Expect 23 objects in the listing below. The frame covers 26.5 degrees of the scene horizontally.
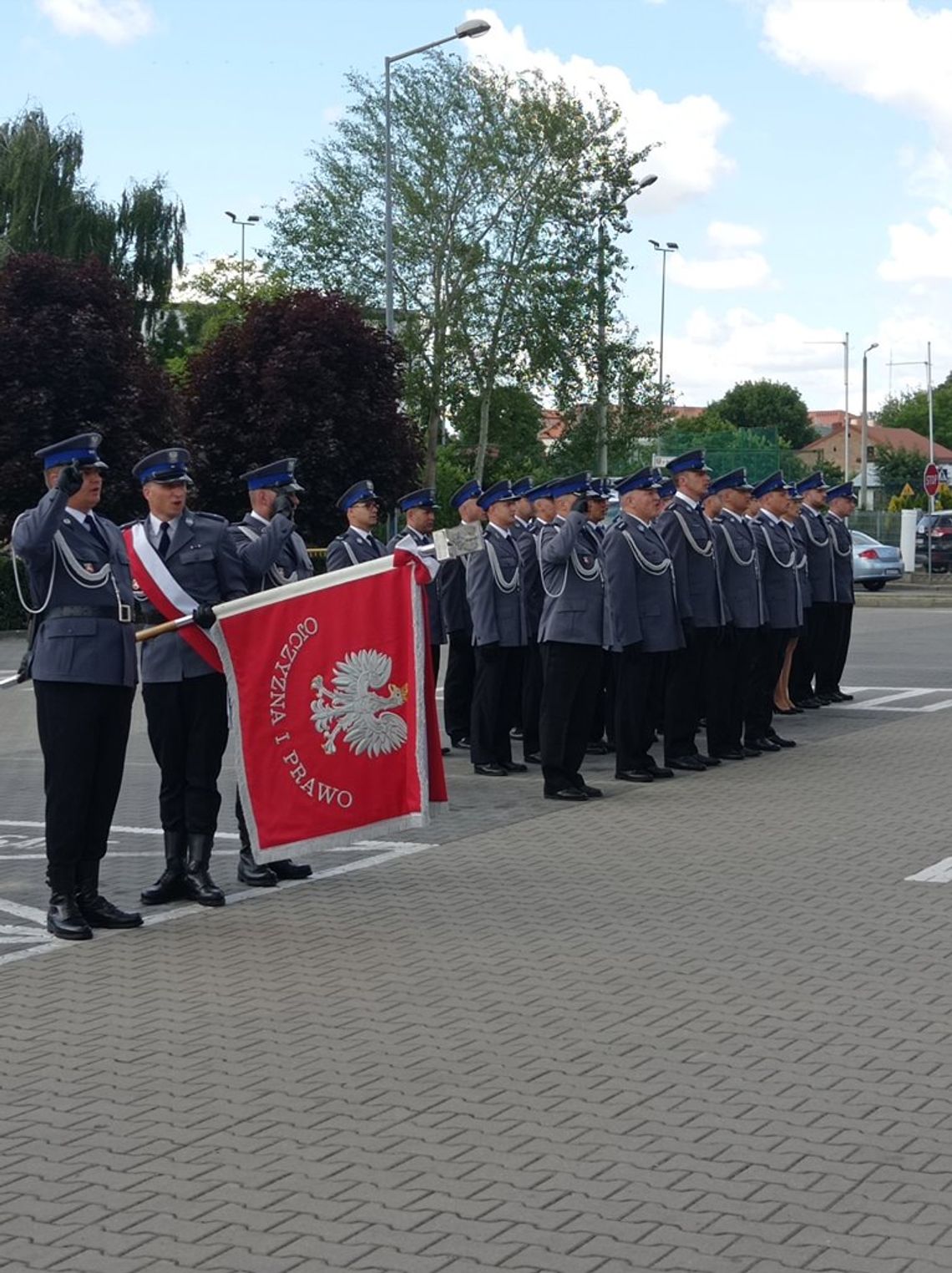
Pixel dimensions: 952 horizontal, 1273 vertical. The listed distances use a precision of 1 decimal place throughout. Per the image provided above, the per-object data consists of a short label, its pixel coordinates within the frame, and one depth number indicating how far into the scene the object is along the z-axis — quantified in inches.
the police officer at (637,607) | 498.3
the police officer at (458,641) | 569.9
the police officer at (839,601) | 698.8
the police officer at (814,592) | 685.9
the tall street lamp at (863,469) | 2729.8
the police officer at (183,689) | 347.6
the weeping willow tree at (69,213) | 1830.7
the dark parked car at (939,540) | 1868.8
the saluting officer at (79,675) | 320.2
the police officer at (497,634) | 529.0
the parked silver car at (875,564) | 1617.9
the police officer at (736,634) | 554.3
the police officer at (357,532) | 467.5
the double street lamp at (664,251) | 3002.0
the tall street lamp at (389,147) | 1526.8
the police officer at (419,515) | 533.3
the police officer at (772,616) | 576.4
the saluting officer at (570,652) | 474.3
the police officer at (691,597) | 533.0
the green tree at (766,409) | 5196.9
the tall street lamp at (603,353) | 1678.2
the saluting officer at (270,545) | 357.1
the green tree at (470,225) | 1972.2
